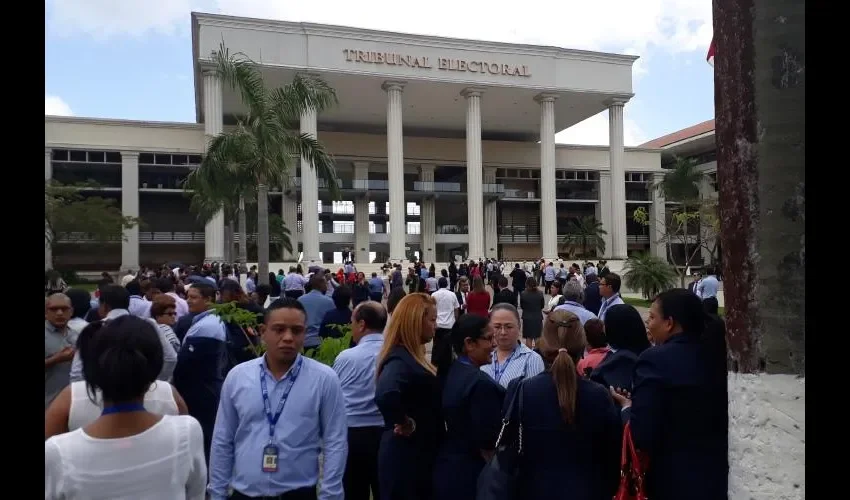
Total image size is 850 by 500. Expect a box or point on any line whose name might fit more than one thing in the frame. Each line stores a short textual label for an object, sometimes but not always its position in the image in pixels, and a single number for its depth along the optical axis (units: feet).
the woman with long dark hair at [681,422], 9.71
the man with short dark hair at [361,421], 14.23
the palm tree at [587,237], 171.40
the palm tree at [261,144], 51.01
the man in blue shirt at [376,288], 50.49
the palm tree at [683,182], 150.61
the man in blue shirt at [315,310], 25.71
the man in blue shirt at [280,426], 9.66
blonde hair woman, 11.51
